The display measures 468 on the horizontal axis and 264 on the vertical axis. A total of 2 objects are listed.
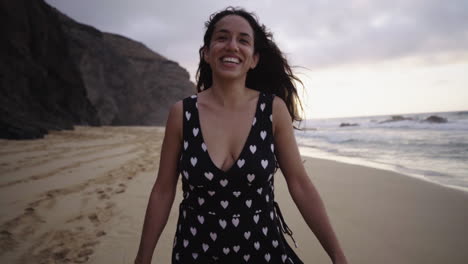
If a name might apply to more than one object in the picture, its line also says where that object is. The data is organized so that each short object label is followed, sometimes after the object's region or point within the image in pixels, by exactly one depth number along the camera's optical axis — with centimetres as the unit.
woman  127
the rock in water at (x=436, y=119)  2553
